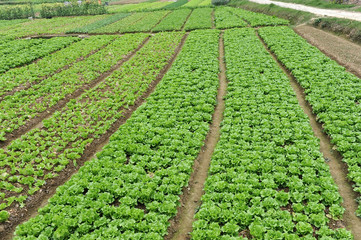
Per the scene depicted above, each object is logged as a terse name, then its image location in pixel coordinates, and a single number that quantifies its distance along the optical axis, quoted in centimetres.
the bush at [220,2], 6519
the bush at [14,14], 6381
